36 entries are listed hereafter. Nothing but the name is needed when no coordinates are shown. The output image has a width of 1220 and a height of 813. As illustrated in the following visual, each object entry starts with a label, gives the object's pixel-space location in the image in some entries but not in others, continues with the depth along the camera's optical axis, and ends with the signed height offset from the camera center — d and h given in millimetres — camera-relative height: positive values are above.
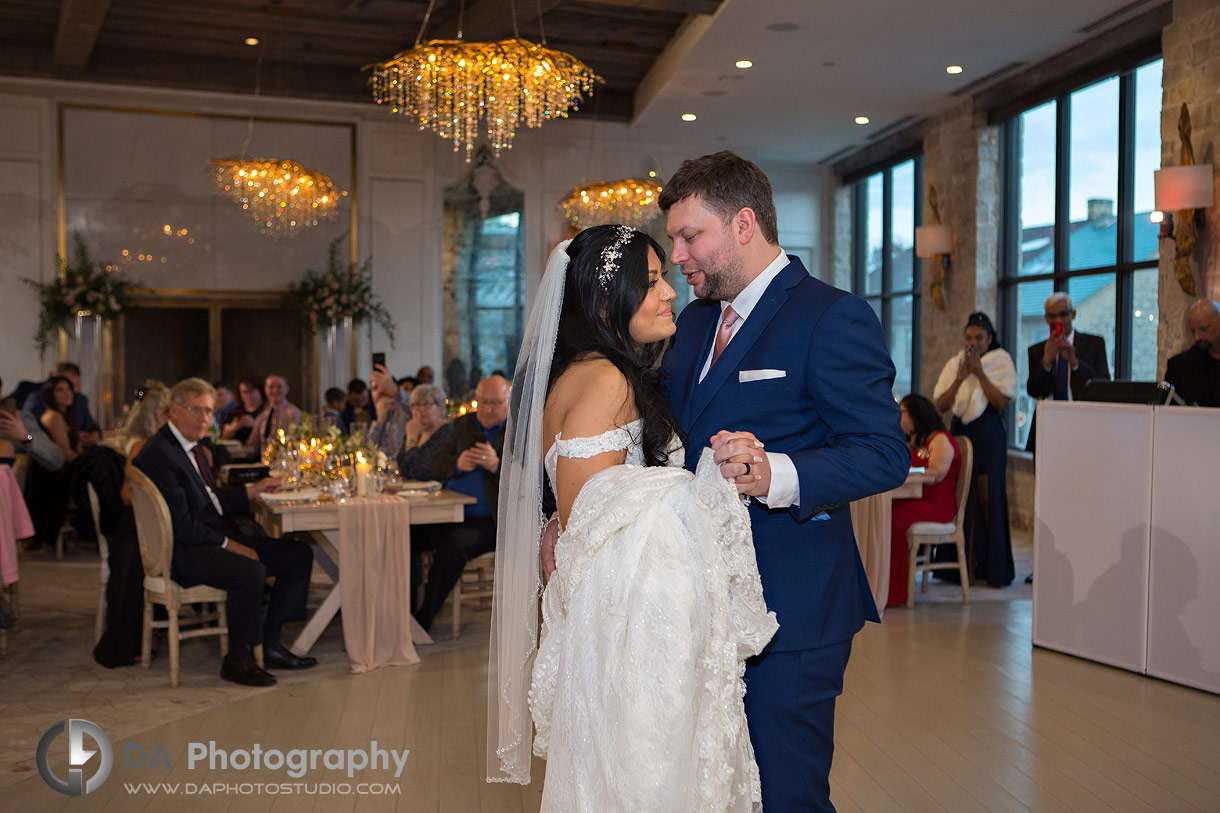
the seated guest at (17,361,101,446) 9164 -198
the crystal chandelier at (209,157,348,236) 9625 +1930
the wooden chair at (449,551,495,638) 5887 -1274
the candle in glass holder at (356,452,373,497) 5512 -512
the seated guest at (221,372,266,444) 9680 -275
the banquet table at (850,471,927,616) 6043 -932
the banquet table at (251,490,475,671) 5156 -944
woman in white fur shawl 7168 -349
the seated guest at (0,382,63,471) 6148 -367
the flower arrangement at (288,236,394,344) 11766 +1034
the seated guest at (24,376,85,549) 7988 -714
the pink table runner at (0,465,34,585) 5336 -759
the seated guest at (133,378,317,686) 4945 -766
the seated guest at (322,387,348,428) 9992 -173
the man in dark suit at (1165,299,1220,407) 6062 +132
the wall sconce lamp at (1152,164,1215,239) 6848 +1335
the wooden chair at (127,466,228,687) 4859 -882
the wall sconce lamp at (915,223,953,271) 10398 +1479
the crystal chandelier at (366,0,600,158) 7195 +2255
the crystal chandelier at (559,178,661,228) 10445 +1929
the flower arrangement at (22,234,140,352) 10953 +974
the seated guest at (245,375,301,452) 8891 -287
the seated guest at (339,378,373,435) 10016 -227
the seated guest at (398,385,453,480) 6758 -339
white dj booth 4691 -766
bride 2090 -438
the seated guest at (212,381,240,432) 10031 -244
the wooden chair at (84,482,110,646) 5344 -926
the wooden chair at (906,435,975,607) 6527 -984
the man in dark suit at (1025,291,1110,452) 7301 +179
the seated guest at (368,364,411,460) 7582 -262
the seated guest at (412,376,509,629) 5832 -604
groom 2109 -94
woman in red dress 6465 -797
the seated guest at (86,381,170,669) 5227 -901
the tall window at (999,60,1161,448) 8211 +1479
